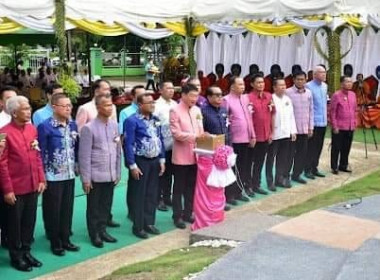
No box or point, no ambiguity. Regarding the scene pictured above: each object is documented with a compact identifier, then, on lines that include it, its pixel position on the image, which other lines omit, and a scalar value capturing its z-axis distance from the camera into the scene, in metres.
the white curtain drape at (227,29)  17.05
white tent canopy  11.52
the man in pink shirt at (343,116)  9.84
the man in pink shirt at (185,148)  7.23
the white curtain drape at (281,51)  16.50
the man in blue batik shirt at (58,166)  6.16
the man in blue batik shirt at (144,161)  6.80
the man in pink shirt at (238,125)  8.24
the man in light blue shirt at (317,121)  9.66
